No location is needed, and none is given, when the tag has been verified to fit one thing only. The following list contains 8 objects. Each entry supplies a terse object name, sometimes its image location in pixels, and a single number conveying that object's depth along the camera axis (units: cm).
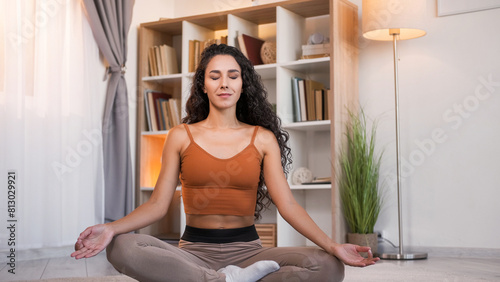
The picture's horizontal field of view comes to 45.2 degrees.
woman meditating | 157
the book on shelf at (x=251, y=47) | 426
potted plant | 380
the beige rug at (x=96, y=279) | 260
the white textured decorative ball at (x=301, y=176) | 404
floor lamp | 364
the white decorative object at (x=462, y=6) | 379
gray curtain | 428
